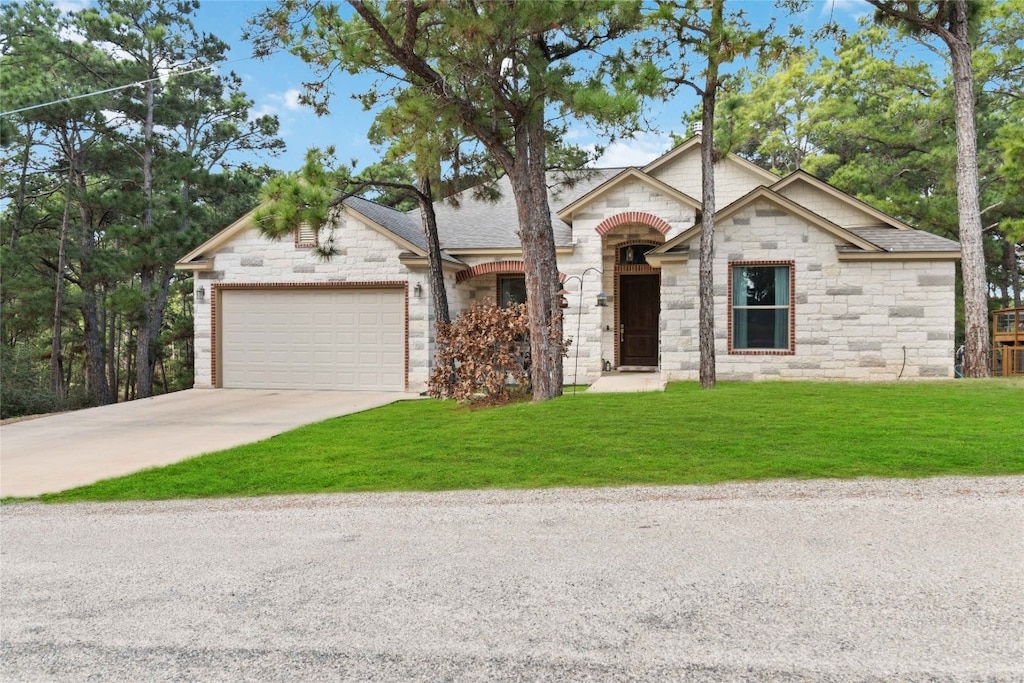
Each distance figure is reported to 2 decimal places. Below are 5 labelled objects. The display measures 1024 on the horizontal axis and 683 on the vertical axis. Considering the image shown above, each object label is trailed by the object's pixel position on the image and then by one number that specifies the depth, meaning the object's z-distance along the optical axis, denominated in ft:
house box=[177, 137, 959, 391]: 46.26
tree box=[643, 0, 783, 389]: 39.22
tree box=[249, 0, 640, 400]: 33.30
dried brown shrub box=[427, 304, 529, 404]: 39.01
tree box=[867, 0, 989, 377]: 50.24
